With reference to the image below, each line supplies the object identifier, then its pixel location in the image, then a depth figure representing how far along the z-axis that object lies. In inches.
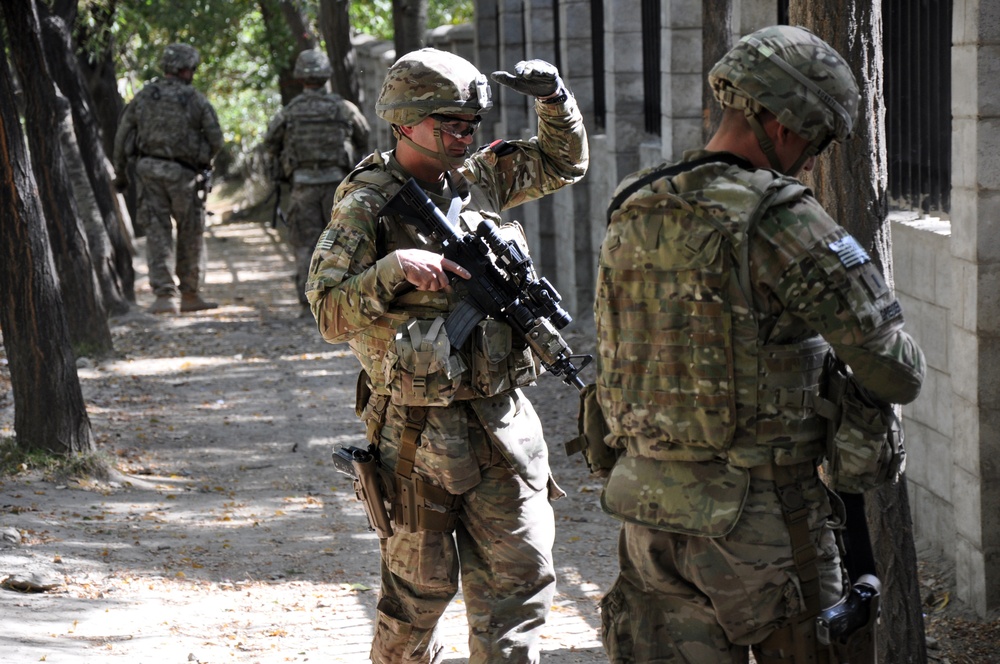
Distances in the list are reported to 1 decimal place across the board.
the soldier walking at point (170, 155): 957.8
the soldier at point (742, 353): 206.8
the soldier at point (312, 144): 909.8
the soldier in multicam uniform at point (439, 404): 279.6
